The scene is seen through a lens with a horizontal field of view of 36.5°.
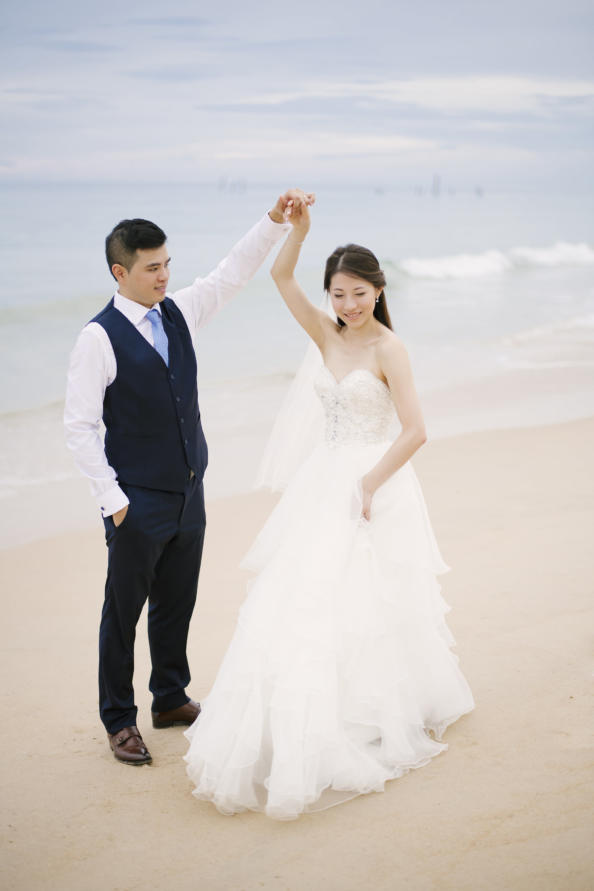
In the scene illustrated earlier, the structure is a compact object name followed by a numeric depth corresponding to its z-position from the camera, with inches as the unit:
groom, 115.7
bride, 108.4
